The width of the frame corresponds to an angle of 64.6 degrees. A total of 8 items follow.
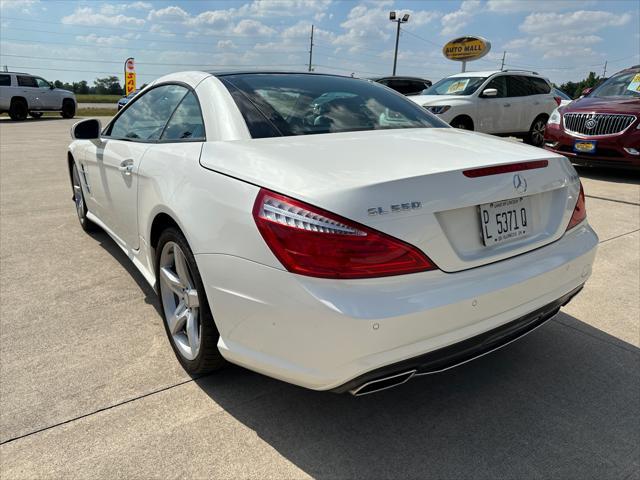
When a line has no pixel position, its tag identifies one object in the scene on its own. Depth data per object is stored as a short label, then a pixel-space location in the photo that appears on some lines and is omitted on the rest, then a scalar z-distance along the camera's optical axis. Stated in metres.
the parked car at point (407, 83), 17.88
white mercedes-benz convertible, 1.70
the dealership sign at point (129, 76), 30.00
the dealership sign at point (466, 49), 27.11
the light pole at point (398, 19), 40.04
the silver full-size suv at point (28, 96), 20.77
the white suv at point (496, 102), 10.16
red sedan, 7.28
